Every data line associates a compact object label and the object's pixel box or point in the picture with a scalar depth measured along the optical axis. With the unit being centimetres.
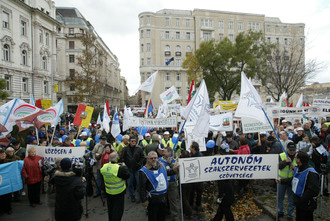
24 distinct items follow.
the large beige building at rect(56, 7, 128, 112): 5244
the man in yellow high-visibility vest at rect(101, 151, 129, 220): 448
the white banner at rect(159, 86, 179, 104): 1214
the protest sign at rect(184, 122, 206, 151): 736
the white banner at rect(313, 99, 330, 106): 1042
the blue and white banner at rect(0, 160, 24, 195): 546
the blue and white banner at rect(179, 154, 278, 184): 488
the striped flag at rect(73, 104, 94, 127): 895
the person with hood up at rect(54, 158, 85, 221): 402
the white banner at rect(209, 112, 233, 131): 859
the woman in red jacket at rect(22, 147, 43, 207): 588
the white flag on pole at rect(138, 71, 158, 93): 928
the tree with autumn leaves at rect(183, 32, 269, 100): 2775
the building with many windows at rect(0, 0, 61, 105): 3148
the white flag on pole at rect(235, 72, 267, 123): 546
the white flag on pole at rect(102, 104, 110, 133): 990
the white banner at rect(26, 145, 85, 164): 612
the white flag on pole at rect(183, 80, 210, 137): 564
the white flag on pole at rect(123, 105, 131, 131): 978
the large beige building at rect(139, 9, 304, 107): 5347
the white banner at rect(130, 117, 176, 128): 926
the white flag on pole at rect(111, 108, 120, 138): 908
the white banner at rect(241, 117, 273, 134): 707
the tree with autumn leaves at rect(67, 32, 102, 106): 2861
